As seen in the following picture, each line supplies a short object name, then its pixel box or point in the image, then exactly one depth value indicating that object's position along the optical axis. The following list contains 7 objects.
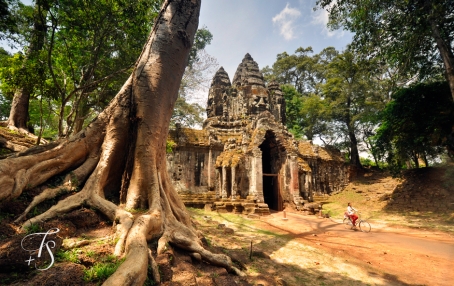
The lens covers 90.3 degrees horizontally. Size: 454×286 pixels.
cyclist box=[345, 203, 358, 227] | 9.11
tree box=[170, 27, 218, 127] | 21.17
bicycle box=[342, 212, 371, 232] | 9.19
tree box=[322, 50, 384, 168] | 21.05
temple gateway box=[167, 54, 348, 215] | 13.05
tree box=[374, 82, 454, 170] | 11.24
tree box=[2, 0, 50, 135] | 6.80
